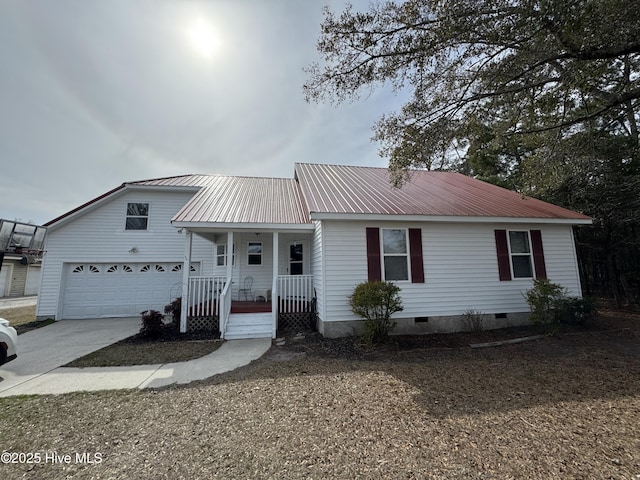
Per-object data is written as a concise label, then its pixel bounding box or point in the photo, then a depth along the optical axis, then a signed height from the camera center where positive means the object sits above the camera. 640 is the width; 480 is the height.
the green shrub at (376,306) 6.36 -0.71
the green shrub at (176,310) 7.91 -0.88
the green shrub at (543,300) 6.97 -0.70
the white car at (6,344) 4.68 -1.07
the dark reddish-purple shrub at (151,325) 7.26 -1.20
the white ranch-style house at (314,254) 7.29 +0.81
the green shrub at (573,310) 7.24 -0.99
